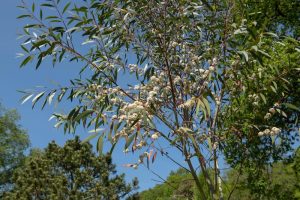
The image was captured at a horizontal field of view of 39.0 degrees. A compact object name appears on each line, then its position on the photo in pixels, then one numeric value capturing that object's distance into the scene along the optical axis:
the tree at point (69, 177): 13.53
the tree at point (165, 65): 4.48
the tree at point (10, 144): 34.44
